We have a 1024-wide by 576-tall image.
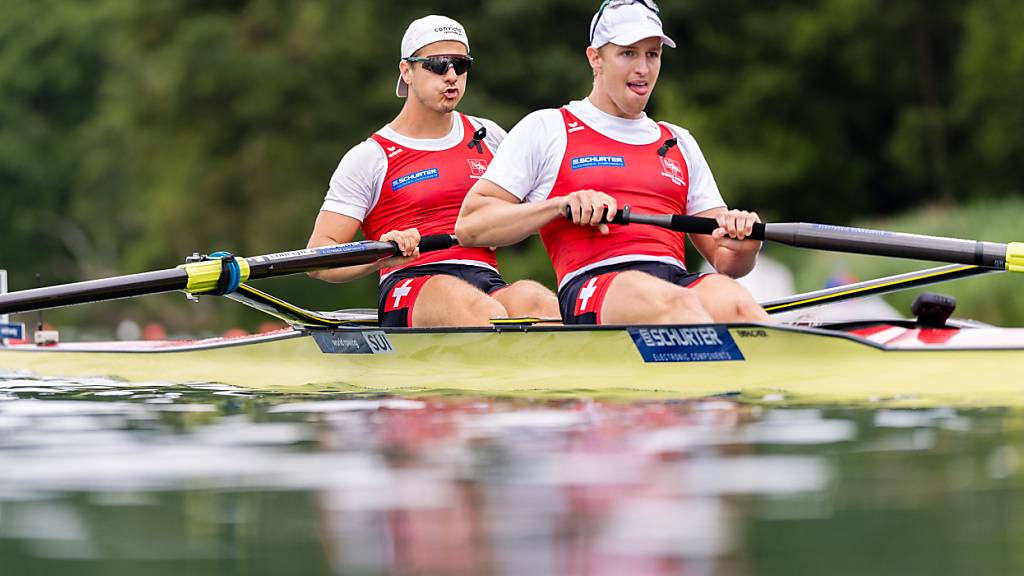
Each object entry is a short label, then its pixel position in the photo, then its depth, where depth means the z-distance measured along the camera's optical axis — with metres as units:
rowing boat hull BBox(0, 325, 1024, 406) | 11.83
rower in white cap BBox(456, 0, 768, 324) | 13.00
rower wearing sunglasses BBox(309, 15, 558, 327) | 15.28
